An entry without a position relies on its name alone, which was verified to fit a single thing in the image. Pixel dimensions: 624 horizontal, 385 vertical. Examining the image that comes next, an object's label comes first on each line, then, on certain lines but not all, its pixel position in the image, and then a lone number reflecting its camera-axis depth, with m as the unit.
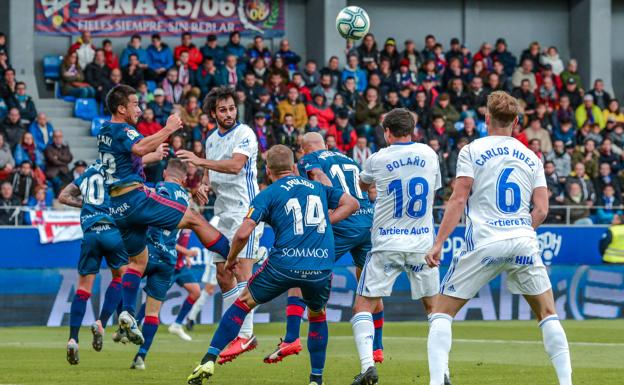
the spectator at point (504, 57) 33.03
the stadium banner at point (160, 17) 30.77
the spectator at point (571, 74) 32.50
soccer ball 17.83
